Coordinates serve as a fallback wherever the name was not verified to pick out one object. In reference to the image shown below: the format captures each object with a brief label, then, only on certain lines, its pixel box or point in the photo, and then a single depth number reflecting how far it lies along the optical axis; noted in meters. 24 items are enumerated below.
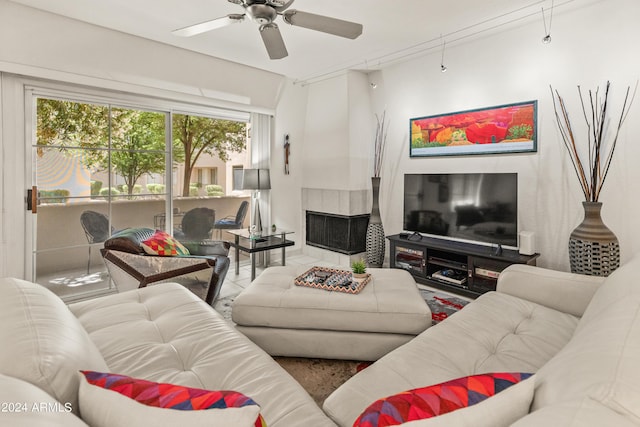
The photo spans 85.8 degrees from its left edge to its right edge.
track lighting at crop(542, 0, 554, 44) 3.00
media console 3.16
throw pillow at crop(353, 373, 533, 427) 0.75
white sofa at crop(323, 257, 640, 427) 0.64
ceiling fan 2.07
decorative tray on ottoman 2.26
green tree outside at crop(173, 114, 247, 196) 4.12
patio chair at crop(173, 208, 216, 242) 4.22
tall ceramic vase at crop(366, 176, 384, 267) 4.29
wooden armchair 2.59
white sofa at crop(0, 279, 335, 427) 0.80
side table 3.63
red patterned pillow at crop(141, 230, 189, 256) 2.88
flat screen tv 3.27
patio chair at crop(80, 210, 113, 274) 3.47
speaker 3.11
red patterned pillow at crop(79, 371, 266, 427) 0.70
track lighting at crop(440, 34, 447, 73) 3.69
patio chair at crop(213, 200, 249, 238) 4.55
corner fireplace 4.60
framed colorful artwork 3.30
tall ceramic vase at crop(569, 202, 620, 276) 2.62
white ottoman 2.02
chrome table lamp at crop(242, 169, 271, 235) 4.34
